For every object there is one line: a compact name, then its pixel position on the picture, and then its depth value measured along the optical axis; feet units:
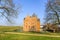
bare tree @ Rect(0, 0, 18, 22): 34.85
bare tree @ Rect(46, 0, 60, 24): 46.45
